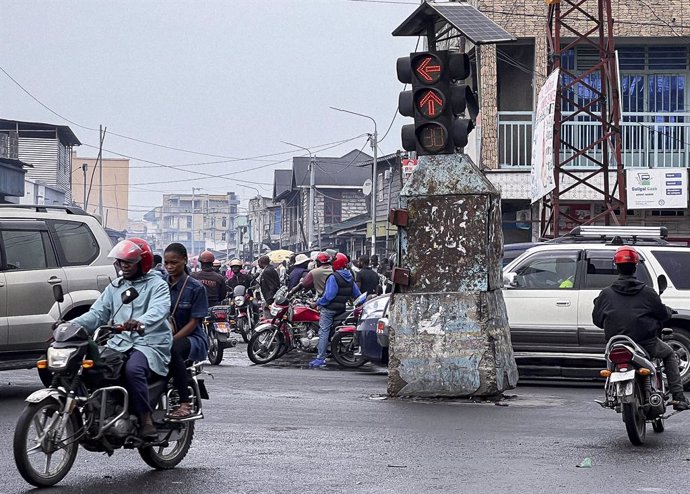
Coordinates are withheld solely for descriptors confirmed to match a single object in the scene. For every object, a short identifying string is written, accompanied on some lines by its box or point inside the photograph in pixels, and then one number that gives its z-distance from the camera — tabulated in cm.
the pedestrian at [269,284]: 2530
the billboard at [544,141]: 2412
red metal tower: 2481
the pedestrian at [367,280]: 2409
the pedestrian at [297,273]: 2605
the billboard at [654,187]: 2828
